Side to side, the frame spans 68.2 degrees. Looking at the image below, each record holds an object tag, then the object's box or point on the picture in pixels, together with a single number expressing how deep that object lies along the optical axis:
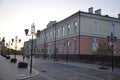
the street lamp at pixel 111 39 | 12.22
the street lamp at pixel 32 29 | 9.28
